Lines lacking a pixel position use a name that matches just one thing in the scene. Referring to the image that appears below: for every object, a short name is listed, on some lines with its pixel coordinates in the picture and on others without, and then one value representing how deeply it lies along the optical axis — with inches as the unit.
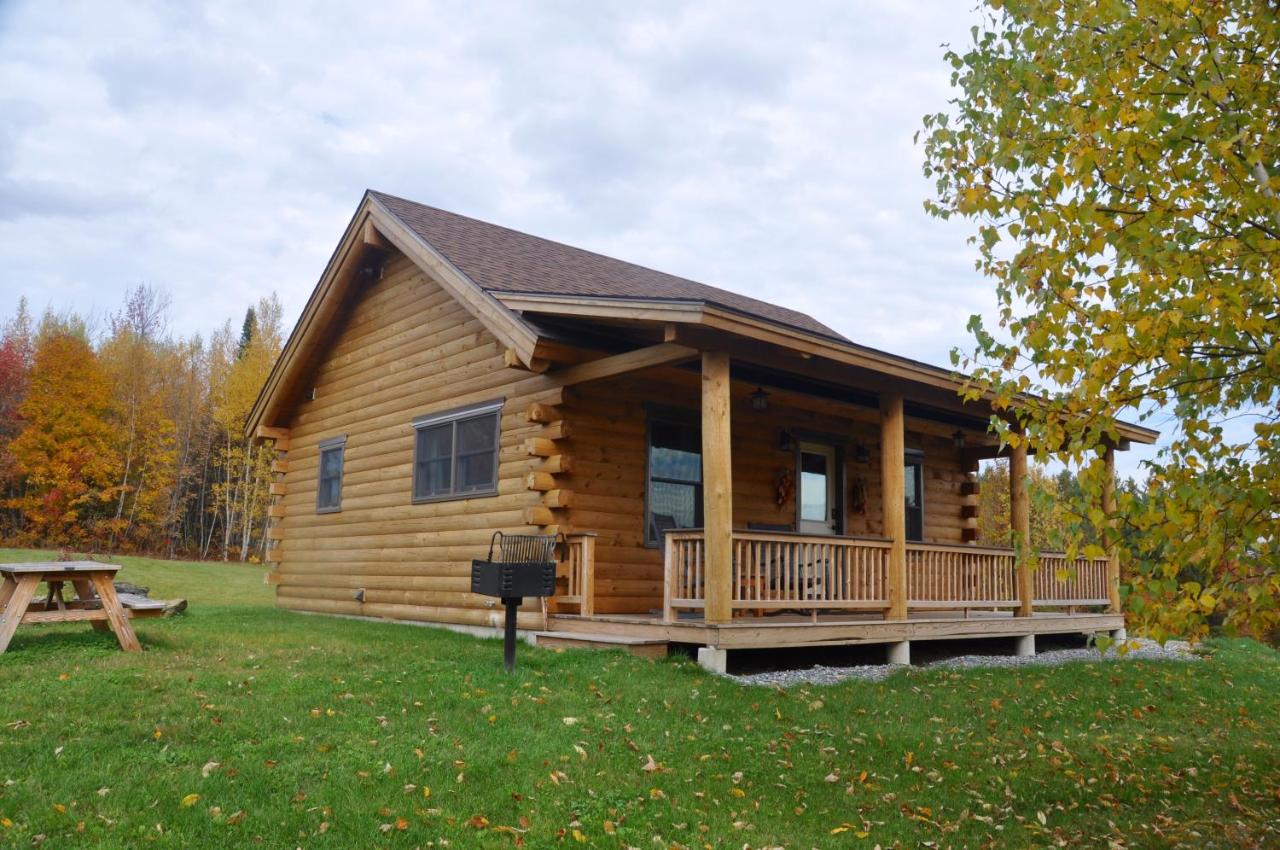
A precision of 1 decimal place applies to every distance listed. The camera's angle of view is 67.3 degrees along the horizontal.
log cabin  376.8
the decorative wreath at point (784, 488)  522.6
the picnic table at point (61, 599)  321.4
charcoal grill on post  324.5
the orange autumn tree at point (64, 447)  1176.8
